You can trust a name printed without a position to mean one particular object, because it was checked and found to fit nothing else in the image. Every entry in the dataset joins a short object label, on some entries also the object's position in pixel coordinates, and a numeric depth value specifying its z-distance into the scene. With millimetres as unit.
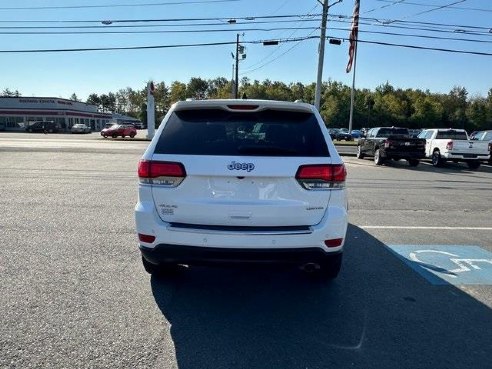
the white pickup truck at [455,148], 18531
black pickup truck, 18453
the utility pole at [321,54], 21562
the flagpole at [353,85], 41694
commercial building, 67250
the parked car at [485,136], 20155
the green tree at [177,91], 97562
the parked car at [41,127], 57469
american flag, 23047
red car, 42156
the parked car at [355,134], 65400
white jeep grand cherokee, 3348
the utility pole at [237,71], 42406
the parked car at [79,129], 59231
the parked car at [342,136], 53856
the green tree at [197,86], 117688
